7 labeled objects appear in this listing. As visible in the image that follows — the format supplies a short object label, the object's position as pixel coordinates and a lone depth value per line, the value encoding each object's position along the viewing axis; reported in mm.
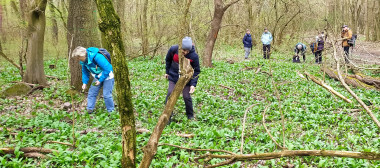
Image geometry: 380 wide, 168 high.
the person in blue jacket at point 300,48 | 14574
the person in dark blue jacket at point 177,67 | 5742
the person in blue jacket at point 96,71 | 5992
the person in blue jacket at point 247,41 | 16766
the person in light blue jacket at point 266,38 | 16578
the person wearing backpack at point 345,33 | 12850
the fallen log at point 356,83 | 9848
